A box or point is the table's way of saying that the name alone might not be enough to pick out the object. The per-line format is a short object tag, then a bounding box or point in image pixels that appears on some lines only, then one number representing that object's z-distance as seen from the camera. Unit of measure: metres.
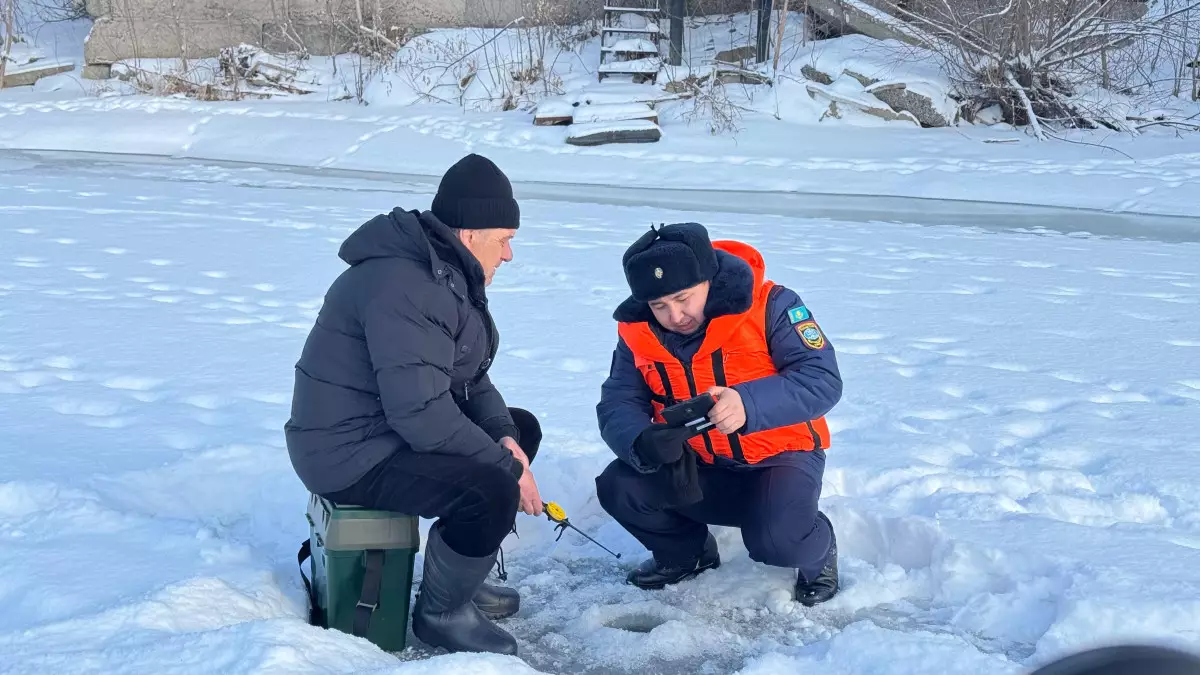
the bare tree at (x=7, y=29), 16.86
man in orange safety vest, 2.80
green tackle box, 2.61
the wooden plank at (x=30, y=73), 17.14
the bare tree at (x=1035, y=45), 13.70
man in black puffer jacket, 2.50
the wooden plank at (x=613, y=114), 13.59
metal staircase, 15.04
